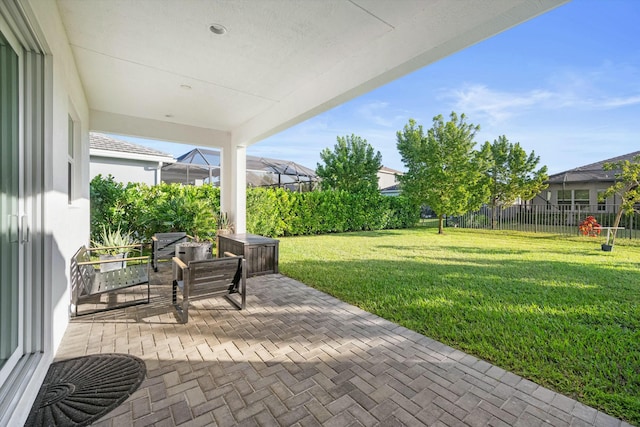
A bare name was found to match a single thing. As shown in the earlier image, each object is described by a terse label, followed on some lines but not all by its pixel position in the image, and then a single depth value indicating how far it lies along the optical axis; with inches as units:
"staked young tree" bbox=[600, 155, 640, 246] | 370.6
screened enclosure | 465.1
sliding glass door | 76.5
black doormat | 73.9
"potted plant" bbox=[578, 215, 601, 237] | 412.2
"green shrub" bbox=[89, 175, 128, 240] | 281.0
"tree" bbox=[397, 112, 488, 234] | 497.7
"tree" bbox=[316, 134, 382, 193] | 707.4
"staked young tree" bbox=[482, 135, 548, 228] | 613.3
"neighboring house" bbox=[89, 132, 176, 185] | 394.0
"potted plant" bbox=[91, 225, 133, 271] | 207.6
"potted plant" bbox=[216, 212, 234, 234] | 306.2
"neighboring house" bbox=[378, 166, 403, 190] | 1288.0
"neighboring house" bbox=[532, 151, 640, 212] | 638.5
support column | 306.2
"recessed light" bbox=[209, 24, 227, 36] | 131.0
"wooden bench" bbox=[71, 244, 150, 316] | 136.5
